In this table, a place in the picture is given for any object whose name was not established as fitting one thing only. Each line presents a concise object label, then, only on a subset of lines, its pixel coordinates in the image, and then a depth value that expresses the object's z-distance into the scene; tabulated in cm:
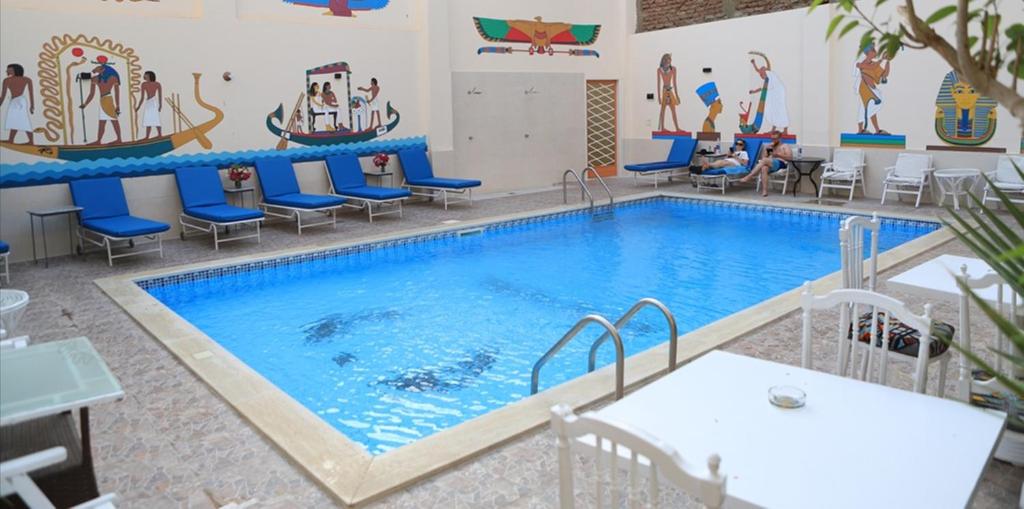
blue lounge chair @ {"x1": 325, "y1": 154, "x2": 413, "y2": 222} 1045
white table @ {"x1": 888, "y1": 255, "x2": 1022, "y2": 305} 355
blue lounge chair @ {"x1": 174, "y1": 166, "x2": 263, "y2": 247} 882
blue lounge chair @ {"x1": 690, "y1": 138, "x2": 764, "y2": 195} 1258
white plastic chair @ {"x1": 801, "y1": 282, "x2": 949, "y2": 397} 256
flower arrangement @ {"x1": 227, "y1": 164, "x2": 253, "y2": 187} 981
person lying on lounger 1286
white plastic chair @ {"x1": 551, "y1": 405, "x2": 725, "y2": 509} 141
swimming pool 511
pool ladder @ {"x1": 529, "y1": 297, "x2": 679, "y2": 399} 366
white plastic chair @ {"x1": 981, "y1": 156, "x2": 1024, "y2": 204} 959
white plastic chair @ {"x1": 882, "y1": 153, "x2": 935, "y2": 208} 1062
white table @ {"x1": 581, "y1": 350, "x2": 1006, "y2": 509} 183
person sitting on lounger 1210
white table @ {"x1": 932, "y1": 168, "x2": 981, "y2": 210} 1009
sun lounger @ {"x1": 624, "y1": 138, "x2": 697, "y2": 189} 1339
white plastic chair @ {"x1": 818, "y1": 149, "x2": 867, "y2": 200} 1151
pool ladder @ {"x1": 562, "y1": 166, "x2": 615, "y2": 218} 1114
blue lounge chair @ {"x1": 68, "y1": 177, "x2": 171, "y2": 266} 795
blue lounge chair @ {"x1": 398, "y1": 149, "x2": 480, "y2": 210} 1126
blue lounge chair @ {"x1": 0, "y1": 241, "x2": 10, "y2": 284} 708
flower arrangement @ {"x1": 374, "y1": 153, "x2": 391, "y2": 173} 1141
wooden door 1490
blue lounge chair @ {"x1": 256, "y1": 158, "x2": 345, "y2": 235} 956
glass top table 206
